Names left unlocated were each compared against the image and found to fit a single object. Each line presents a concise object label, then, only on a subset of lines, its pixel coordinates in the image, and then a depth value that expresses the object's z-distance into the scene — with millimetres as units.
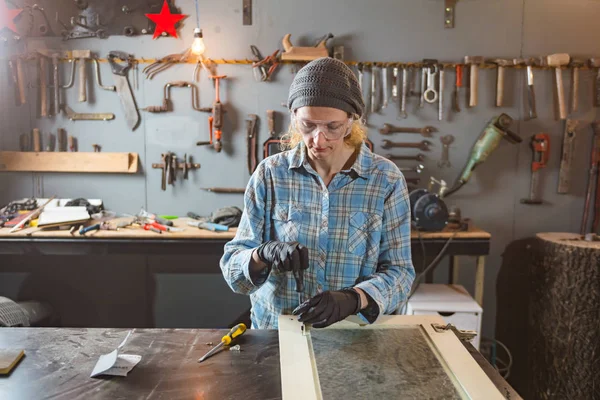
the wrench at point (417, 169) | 3176
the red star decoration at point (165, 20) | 3113
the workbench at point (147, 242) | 2758
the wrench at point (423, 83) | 3182
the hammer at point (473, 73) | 3141
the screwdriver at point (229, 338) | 1286
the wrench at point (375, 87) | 3189
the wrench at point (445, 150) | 3244
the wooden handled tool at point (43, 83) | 3184
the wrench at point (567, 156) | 3225
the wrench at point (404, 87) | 3170
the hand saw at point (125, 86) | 3176
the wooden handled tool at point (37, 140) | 3219
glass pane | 1070
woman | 1473
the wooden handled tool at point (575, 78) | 3176
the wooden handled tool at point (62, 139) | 3238
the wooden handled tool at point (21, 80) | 3180
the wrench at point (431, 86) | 3168
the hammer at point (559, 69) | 3125
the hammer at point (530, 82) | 3152
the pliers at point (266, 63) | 3137
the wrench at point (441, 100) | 3176
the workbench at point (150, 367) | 1104
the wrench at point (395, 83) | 3171
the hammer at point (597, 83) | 3152
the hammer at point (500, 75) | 3145
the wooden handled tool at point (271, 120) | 3203
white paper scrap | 1162
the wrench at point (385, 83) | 3201
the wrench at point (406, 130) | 3229
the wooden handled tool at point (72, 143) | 3246
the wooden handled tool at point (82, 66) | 3178
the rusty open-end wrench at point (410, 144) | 3227
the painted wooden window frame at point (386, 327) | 1046
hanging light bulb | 3004
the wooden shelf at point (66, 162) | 3225
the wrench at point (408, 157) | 3240
